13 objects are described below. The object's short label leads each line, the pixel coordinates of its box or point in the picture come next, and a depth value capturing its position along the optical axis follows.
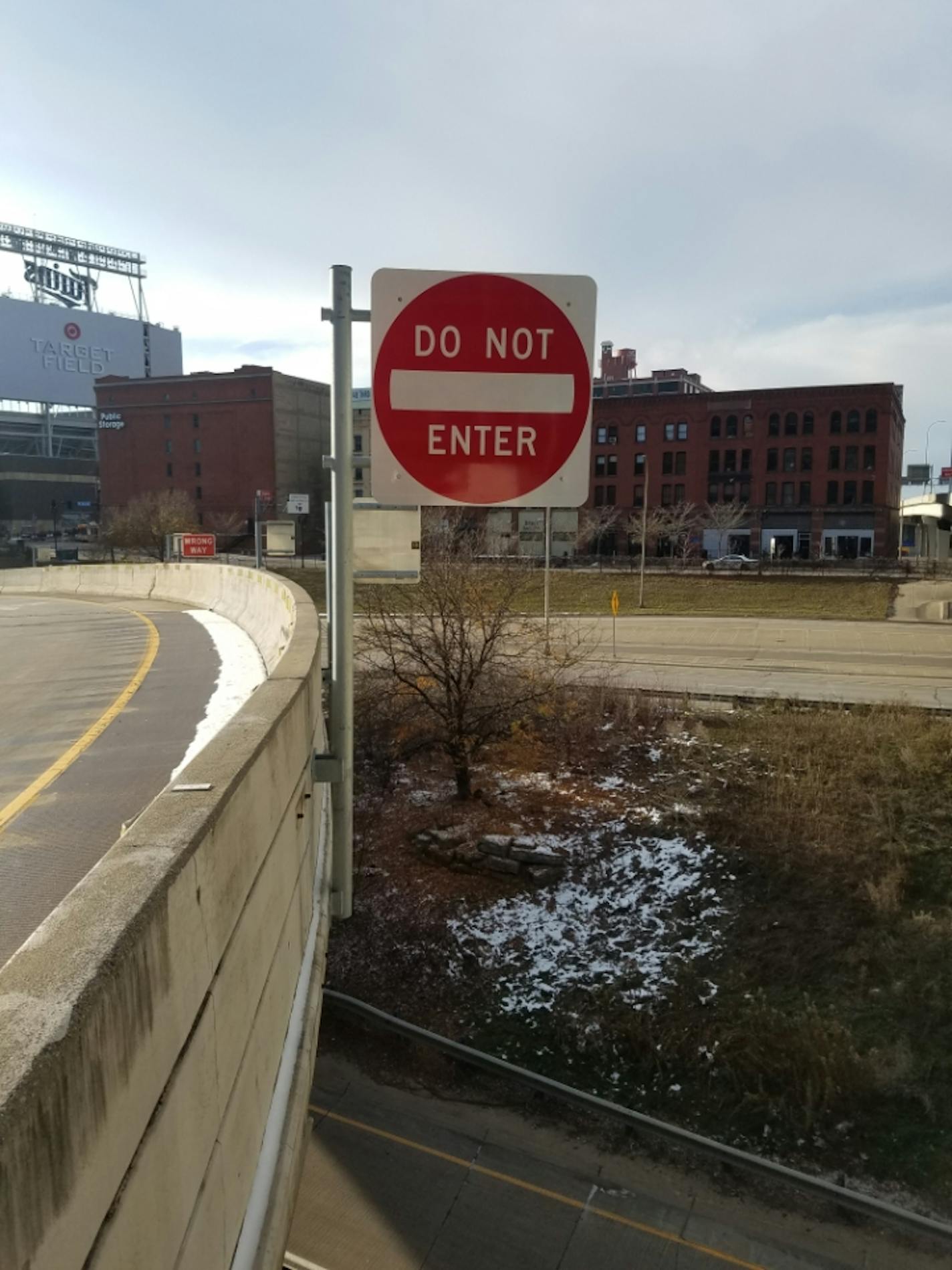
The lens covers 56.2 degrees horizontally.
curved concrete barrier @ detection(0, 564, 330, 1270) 1.54
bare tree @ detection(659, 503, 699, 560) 65.63
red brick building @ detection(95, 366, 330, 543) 84.38
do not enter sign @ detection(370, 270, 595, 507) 3.65
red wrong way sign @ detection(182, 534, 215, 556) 53.38
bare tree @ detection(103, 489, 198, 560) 64.56
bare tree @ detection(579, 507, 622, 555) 69.62
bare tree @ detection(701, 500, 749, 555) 66.25
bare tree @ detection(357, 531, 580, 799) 19.50
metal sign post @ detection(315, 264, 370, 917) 3.88
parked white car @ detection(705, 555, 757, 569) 54.09
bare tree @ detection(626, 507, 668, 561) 64.25
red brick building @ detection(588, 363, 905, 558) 66.62
